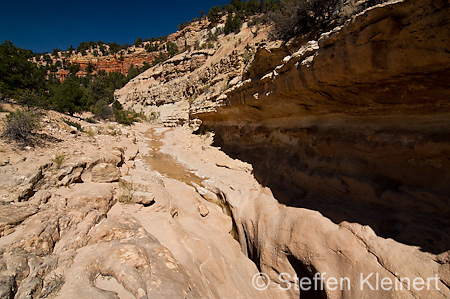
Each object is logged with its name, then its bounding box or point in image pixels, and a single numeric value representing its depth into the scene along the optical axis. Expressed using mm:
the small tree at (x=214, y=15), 39319
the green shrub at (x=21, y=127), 5035
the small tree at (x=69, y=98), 11734
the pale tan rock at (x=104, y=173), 4362
